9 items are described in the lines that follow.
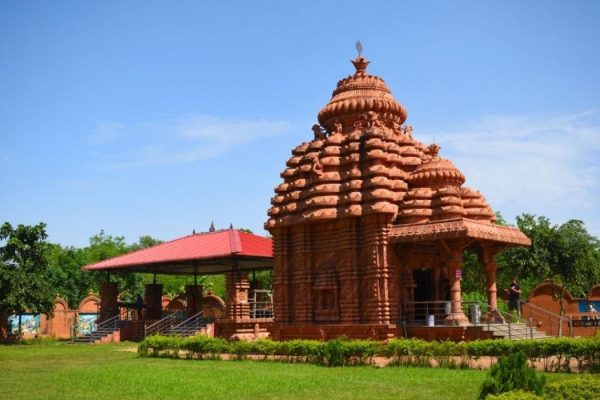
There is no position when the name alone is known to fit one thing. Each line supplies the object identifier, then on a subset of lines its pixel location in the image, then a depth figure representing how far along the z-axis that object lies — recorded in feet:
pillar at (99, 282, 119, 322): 107.34
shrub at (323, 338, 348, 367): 53.62
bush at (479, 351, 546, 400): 28.15
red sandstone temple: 65.00
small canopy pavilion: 87.39
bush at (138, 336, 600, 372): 45.50
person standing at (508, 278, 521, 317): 68.59
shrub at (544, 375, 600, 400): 26.25
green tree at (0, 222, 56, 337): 97.19
